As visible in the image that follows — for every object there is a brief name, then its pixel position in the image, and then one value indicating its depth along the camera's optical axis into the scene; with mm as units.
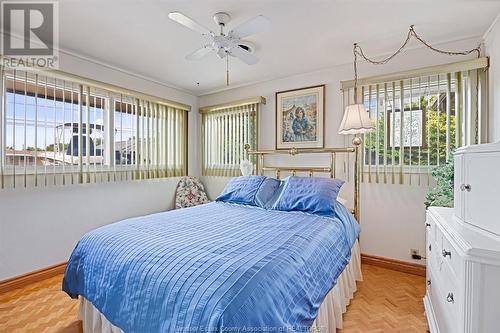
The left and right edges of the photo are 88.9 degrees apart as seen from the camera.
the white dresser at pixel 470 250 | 1050
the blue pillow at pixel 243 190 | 2876
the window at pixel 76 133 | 2496
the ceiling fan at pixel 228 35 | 1755
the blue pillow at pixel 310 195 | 2367
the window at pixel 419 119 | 2436
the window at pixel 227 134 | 3914
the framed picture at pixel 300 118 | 3352
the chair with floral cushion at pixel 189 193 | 4145
